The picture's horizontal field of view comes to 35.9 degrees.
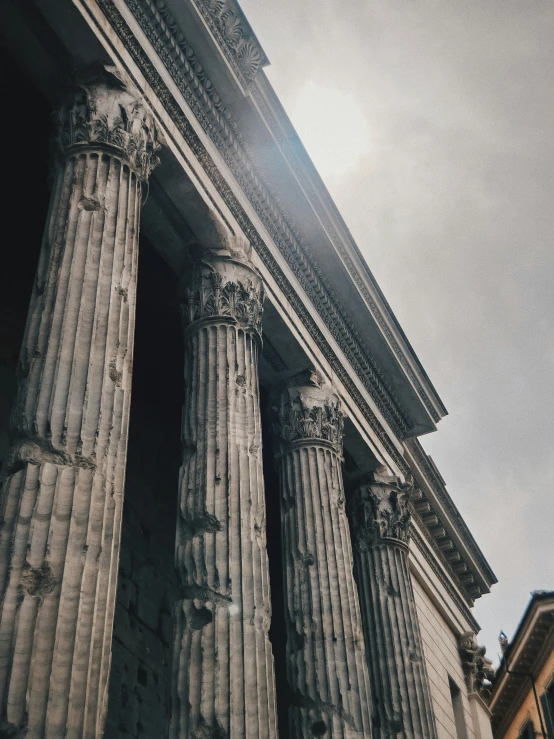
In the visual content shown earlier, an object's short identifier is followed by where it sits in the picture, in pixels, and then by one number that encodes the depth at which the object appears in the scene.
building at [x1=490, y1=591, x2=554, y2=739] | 29.48
